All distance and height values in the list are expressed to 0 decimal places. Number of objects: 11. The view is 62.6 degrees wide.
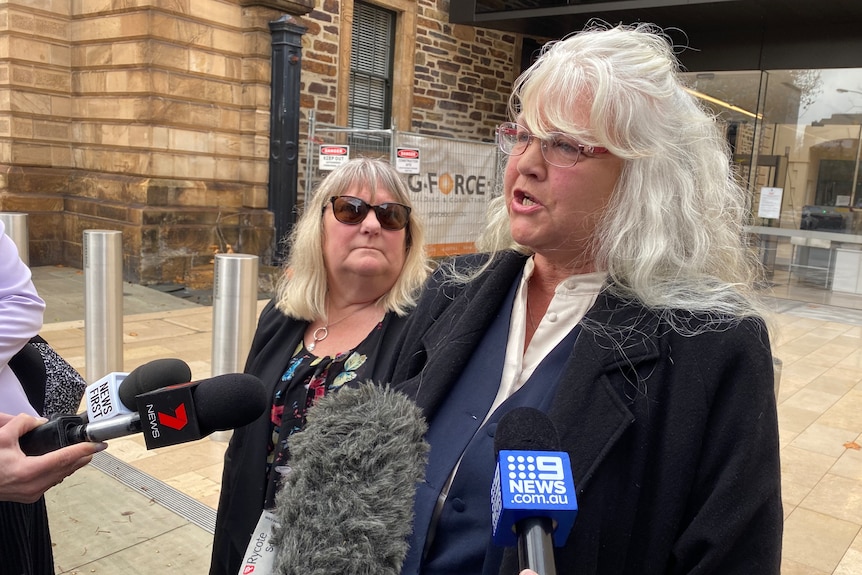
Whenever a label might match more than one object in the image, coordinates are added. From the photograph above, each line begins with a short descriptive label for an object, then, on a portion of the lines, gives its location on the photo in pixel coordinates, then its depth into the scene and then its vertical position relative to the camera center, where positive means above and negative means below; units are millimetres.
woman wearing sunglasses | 2449 -521
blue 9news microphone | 985 -443
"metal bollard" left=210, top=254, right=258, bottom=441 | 5039 -971
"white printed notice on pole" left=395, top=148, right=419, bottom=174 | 9969 +332
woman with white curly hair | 1437 -338
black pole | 10617 +787
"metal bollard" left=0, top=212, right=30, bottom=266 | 6680 -650
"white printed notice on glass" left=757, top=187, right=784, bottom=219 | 12523 +31
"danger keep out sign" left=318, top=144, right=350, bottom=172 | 9984 +343
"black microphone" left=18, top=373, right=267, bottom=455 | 1417 -513
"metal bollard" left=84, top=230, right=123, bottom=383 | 5691 -1104
